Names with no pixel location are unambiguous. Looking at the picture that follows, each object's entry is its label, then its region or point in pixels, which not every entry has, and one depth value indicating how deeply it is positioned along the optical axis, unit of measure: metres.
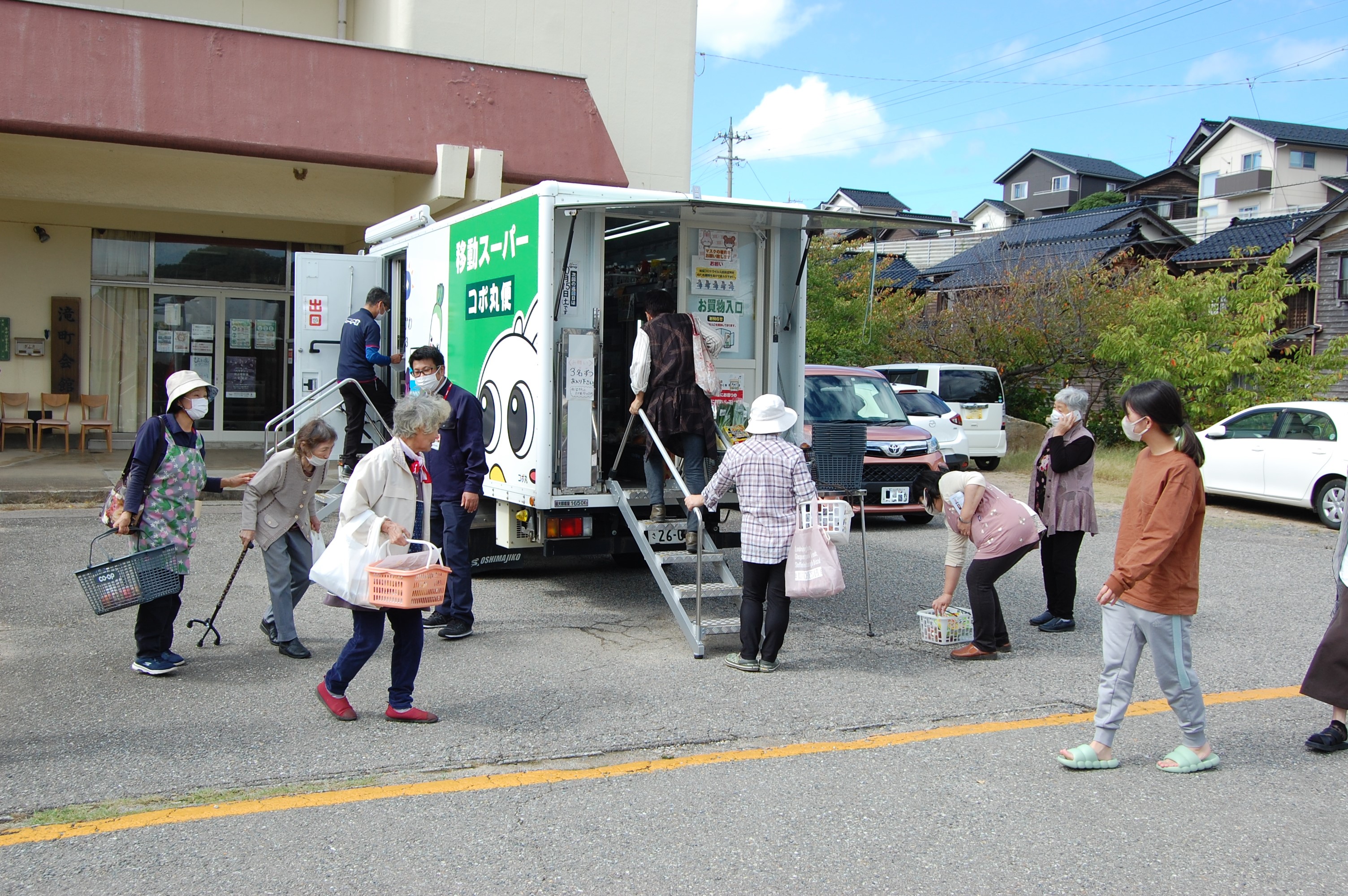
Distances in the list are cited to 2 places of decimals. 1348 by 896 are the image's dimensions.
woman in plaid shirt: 6.21
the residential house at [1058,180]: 60.19
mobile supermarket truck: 7.07
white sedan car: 13.04
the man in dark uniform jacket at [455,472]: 6.87
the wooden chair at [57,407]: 14.93
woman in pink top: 6.65
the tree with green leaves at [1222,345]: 17.41
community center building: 12.83
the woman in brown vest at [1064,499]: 7.42
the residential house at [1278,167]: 48.19
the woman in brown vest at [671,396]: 7.28
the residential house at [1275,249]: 28.73
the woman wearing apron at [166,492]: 5.75
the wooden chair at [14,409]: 15.12
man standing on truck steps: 9.83
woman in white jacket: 5.07
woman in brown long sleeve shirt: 4.65
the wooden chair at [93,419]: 15.03
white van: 18.12
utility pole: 47.81
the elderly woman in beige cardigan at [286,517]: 6.28
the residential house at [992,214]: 62.40
